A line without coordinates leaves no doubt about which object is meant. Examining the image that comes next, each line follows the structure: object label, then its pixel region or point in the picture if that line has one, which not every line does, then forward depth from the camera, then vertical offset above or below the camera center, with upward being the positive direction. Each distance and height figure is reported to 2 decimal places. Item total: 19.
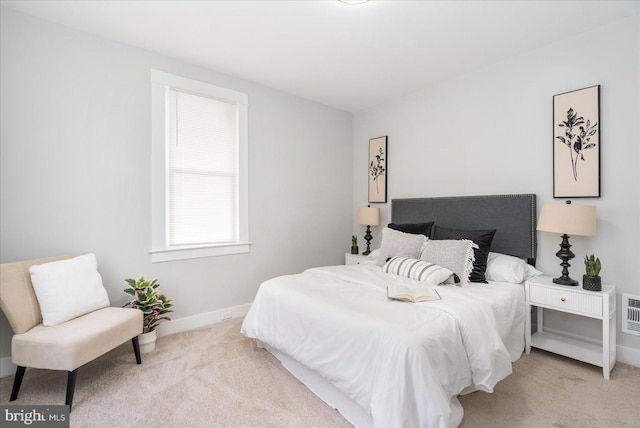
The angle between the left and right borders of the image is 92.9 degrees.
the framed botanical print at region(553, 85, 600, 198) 2.52 +0.60
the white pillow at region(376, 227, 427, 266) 2.98 -0.32
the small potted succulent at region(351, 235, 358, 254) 4.19 -0.45
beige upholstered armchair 1.83 -0.77
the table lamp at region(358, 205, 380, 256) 4.05 -0.07
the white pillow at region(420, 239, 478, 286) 2.57 -0.37
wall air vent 2.37 -0.79
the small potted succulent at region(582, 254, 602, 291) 2.27 -0.48
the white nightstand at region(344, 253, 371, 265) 3.90 -0.60
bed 1.49 -0.73
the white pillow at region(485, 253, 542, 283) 2.63 -0.50
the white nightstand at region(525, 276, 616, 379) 2.20 -0.74
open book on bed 2.03 -0.56
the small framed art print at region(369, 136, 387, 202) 4.21 +0.62
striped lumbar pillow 2.47 -0.49
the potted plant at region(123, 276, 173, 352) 2.58 -0.80
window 2.95 +0.46
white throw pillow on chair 2.04 -0.54
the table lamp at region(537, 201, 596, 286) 2.29 -0.07
